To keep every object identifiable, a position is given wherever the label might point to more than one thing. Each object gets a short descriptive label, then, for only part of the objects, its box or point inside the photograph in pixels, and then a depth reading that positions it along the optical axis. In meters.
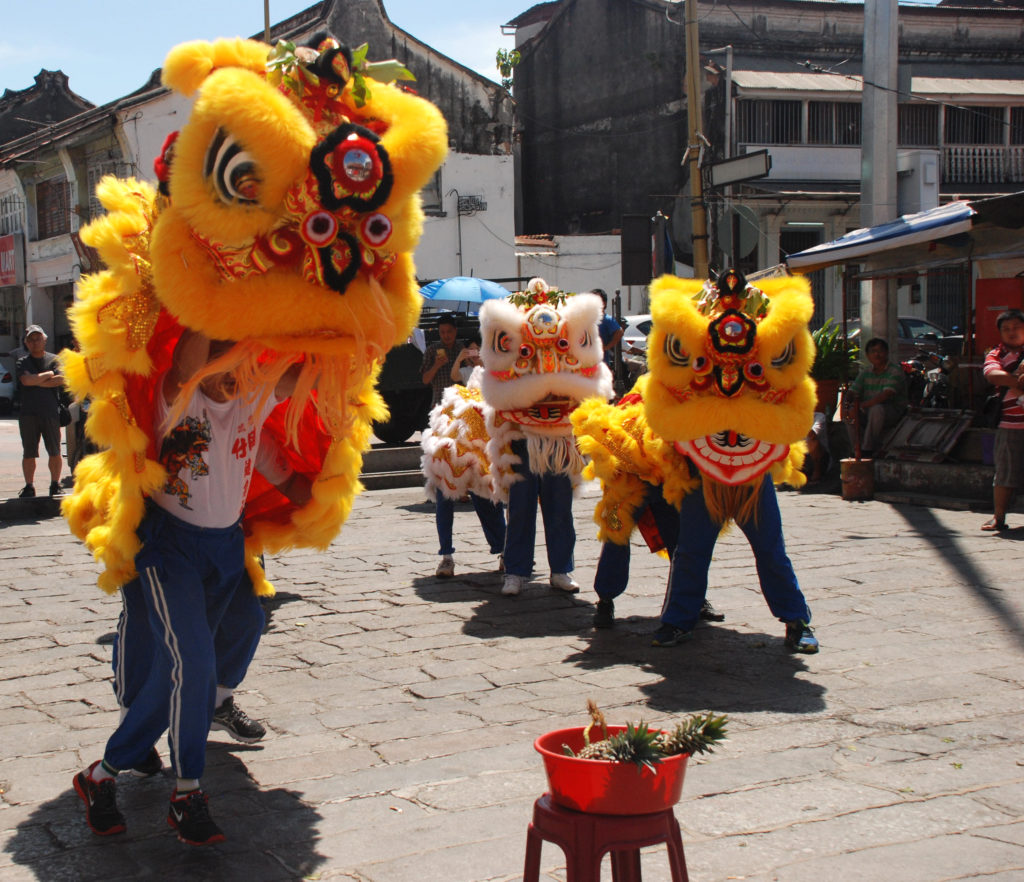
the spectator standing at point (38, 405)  10.24
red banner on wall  29.97
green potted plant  11.59
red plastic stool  2.37
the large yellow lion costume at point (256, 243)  2.93
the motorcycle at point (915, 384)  13.14
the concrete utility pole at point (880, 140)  11.90
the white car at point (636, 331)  19.64
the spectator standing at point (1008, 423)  8.33
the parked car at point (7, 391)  24.43
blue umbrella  13.09
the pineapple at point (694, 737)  2.45
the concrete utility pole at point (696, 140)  14.78
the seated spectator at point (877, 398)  10.88
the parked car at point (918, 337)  18.16
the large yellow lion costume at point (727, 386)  5.02
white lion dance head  6.43
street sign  12.53
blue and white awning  9.35
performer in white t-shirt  3.25
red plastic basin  2.35
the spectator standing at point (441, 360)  10.95
